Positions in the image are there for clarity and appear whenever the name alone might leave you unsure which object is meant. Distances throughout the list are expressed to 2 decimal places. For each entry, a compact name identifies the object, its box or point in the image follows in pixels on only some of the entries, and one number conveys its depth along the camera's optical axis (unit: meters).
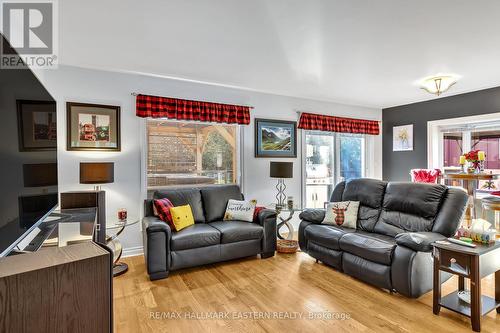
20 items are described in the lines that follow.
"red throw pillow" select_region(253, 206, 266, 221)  3.67
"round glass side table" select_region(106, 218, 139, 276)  2.98
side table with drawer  1.98
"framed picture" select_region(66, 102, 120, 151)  3.27
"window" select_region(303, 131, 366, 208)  5.20
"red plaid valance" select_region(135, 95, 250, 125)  3.63
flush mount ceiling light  3.60
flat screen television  1.08
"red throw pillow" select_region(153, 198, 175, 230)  3.21
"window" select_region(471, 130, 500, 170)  4.40
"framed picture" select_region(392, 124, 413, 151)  5.39
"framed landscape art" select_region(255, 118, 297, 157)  4.54
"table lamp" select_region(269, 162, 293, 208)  3.94
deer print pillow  3.37
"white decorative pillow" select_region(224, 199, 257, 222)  3.67
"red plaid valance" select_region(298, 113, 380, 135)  4.95
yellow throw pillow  3.20
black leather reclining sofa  2.41
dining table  3.75
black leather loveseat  2.88
